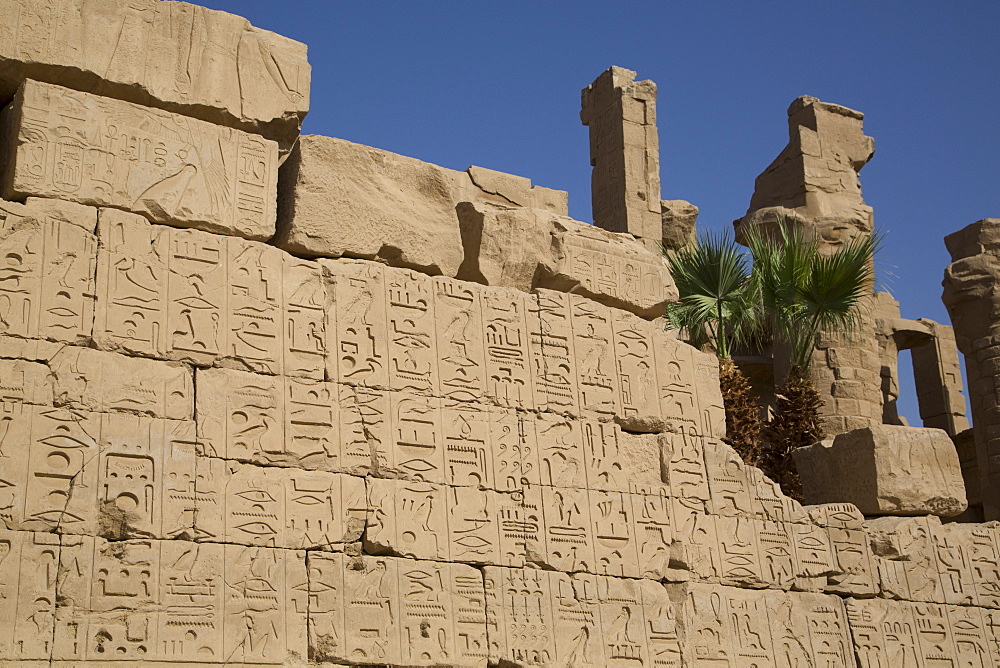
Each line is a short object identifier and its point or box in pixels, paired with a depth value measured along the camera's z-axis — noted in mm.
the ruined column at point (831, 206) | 14695
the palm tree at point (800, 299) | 11148
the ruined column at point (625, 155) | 17172
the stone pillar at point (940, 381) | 20930
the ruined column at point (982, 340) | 15594
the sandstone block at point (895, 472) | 7707
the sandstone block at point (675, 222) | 18297
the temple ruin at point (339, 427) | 5090
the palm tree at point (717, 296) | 11117
